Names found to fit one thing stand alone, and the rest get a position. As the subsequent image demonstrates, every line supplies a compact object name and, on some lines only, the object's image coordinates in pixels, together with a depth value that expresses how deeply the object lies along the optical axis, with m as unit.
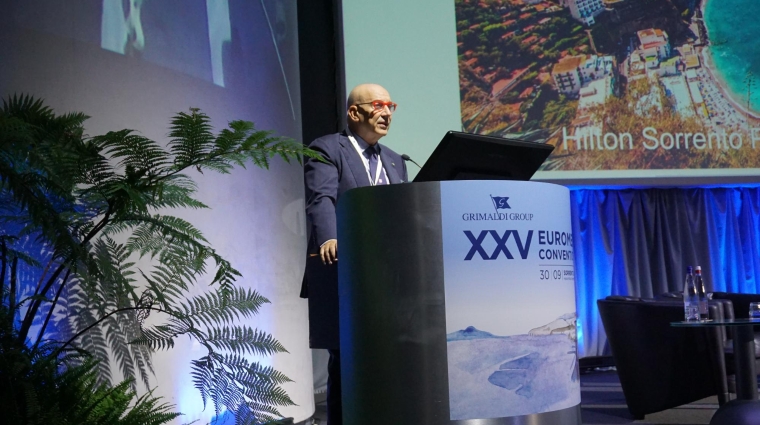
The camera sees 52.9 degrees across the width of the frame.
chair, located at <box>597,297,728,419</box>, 4.18
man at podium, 2.56
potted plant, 1.97
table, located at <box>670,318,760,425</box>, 3.67
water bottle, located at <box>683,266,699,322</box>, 3.91
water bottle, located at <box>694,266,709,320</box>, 4.02
